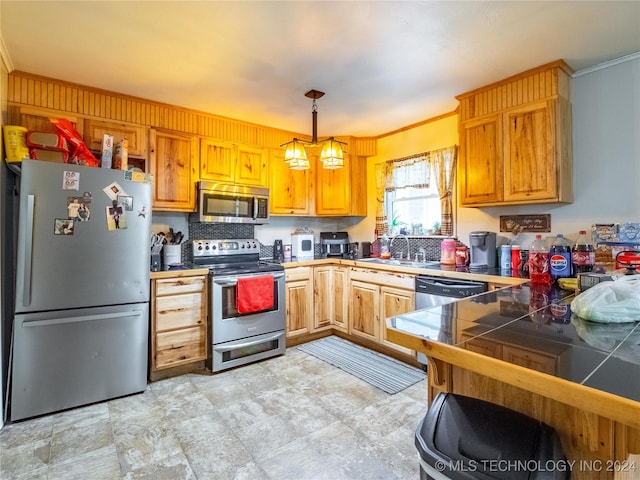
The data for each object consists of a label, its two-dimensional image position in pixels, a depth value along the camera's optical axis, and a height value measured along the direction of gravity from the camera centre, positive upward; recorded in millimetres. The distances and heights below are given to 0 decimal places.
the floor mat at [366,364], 2711 -1063
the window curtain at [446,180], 3339 +703
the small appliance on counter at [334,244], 4121 +53
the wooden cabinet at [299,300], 3460 -547
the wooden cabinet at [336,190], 4094 +717
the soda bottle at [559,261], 2092 -75
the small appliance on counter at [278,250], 3908 -23
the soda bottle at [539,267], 2141 -114
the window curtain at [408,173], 3623 +868
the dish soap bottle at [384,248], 3854 +6
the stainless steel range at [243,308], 2881 -547
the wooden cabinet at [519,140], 2365 +842
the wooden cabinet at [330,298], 3676 -565
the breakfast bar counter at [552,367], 728 -287
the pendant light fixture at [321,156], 2541 +720
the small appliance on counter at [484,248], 2895 +8
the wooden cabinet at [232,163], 3283 +875
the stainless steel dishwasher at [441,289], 2516 -323
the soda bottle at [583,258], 2090 -54
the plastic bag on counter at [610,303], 1139 -190
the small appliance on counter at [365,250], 4105 -20
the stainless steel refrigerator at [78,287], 2160 -281
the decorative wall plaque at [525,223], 2670 +219
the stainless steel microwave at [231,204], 3180 +444
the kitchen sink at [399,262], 3145 -141
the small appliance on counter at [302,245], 3999 +38
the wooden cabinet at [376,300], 3039 -500
